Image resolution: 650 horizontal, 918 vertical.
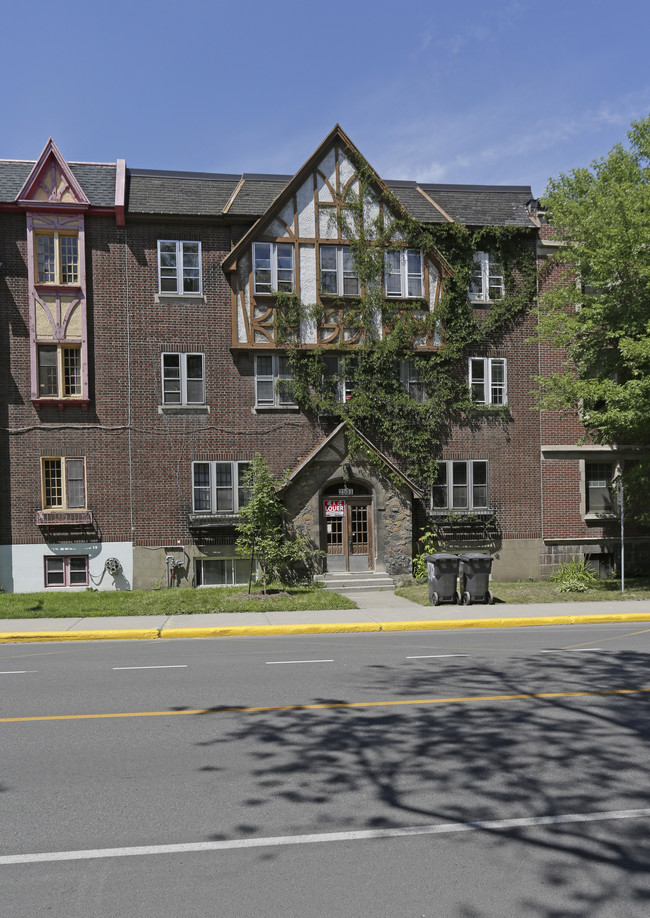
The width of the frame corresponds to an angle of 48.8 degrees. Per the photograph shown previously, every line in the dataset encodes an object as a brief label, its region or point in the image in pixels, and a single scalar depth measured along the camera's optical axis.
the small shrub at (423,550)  22.16
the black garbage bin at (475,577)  17.47
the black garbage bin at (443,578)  17.50
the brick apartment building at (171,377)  21.61
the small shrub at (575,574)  22.77
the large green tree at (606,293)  18.80
